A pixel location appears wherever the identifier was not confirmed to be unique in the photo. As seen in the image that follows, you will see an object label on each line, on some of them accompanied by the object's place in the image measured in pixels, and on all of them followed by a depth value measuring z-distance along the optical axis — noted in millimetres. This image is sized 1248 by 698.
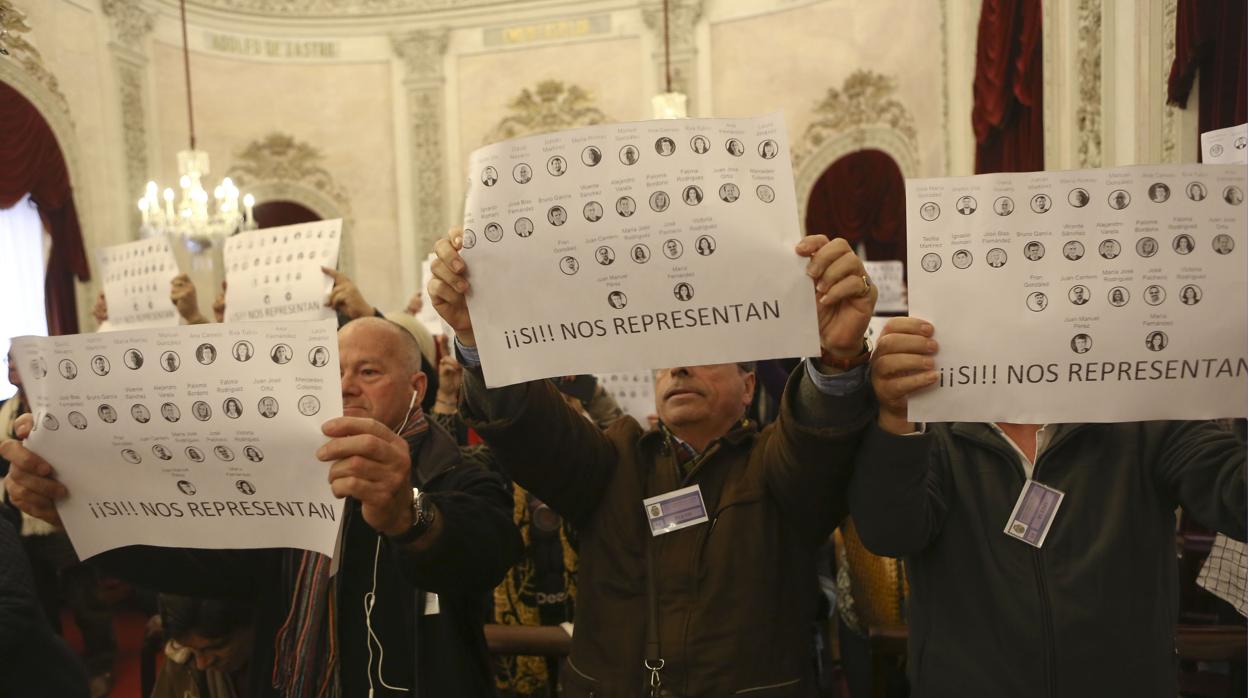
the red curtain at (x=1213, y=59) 2916
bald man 1694
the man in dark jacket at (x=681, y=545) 1869
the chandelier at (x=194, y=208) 7852
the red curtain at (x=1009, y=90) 5445
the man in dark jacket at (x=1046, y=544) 1614
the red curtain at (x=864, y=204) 9336
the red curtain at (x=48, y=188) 7184
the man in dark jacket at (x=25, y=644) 1705
